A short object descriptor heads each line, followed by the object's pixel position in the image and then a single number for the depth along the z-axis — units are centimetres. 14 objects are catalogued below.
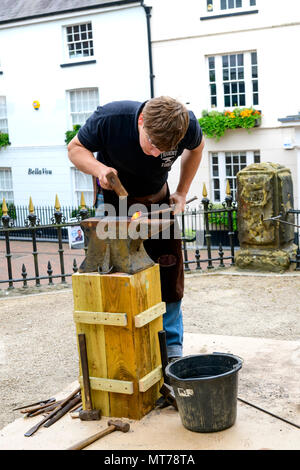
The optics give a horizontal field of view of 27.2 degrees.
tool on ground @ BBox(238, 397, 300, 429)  341
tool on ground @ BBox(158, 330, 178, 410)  375
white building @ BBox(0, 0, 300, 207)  1794
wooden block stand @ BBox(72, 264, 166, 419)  351
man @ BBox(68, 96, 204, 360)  332
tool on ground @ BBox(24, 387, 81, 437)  360
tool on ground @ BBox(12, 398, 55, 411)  423
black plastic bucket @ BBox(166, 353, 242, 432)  330
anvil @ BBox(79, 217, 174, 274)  359
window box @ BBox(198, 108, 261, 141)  1820
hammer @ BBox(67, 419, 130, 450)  329
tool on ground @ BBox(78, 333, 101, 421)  363
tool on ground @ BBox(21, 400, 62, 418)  395
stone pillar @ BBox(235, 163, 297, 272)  830
